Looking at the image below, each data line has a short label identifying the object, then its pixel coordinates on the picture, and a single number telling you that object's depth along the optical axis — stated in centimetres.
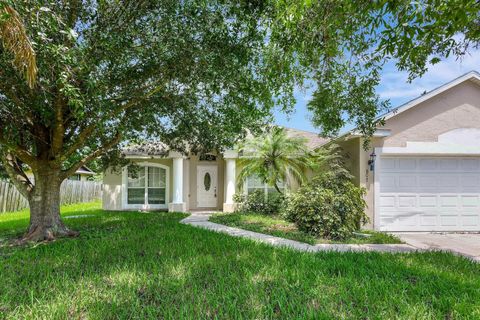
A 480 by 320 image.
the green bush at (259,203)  1350
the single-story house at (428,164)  1035
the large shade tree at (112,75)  489
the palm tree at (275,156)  1247
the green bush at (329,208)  839
